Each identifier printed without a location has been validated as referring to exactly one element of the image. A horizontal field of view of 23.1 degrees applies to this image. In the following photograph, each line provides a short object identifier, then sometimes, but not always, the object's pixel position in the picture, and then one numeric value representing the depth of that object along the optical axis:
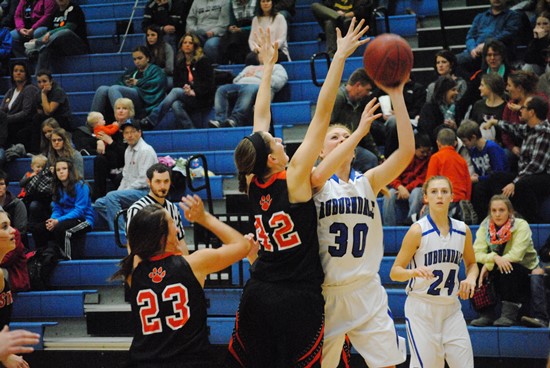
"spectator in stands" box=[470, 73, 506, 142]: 13.34
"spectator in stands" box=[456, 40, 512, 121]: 14.06
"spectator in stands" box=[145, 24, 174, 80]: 17.18
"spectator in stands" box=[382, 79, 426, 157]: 14.09
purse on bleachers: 11.18
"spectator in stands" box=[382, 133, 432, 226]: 13.07
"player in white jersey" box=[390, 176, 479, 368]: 9.53
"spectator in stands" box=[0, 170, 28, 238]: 14.09
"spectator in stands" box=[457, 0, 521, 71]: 15.13
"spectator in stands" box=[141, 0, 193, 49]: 17.86
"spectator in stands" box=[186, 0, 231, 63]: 17.43
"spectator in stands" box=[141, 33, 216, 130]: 15.92
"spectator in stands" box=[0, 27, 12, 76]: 18.66
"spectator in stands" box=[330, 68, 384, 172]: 13.80
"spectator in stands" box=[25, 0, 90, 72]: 18.42
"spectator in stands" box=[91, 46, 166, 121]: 16.47
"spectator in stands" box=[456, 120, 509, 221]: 12.64
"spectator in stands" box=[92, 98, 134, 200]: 14.92
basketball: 7.44
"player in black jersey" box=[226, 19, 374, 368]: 7.32
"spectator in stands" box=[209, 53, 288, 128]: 15.61
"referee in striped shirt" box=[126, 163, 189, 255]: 11.60
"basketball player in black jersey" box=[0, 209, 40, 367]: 7.45
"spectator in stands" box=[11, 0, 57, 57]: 19.15
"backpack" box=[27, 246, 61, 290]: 13.72
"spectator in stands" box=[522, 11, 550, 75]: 14.36
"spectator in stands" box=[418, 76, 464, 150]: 13.85
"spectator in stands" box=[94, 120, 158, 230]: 14.08
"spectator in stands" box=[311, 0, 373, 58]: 16.20
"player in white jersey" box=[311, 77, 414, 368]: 7.71
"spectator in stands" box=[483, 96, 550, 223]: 12.30
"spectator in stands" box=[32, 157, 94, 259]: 14.01
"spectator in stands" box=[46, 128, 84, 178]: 14.58
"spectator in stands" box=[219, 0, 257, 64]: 17.33
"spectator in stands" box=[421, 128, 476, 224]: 12.30
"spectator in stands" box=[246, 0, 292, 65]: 16.56
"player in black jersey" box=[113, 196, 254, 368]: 6.54
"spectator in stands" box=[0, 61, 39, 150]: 16.84
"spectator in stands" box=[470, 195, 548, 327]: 11.16
